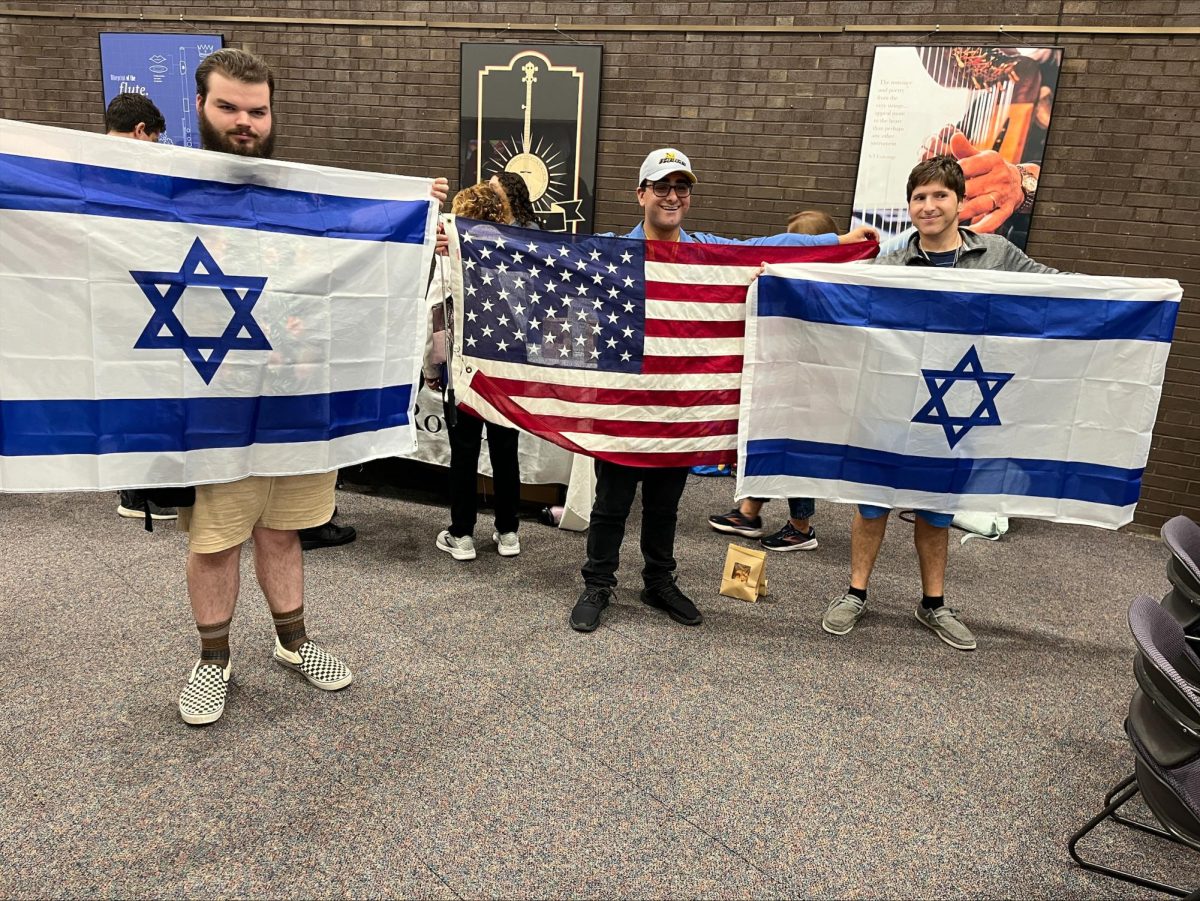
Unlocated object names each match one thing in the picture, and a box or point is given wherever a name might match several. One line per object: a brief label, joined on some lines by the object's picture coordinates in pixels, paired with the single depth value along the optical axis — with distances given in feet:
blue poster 16.96
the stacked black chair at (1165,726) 4.71
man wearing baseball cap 8.59
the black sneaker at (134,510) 11.60
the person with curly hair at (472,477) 10.57
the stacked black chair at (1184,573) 6.31
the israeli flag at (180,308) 5.69
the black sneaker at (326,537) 11.05
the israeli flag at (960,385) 8.20
